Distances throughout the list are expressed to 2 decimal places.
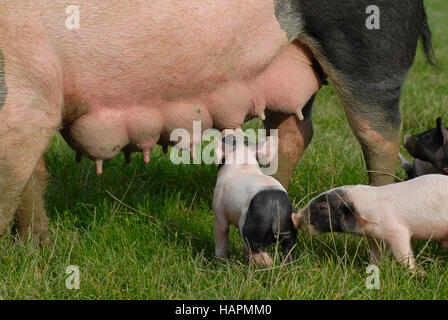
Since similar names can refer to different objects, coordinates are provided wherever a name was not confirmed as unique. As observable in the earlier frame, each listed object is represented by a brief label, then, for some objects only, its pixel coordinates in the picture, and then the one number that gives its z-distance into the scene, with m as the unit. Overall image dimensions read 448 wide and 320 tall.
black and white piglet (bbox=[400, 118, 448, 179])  7.57
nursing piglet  5.59
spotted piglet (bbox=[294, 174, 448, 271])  5.66
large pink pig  5.58
